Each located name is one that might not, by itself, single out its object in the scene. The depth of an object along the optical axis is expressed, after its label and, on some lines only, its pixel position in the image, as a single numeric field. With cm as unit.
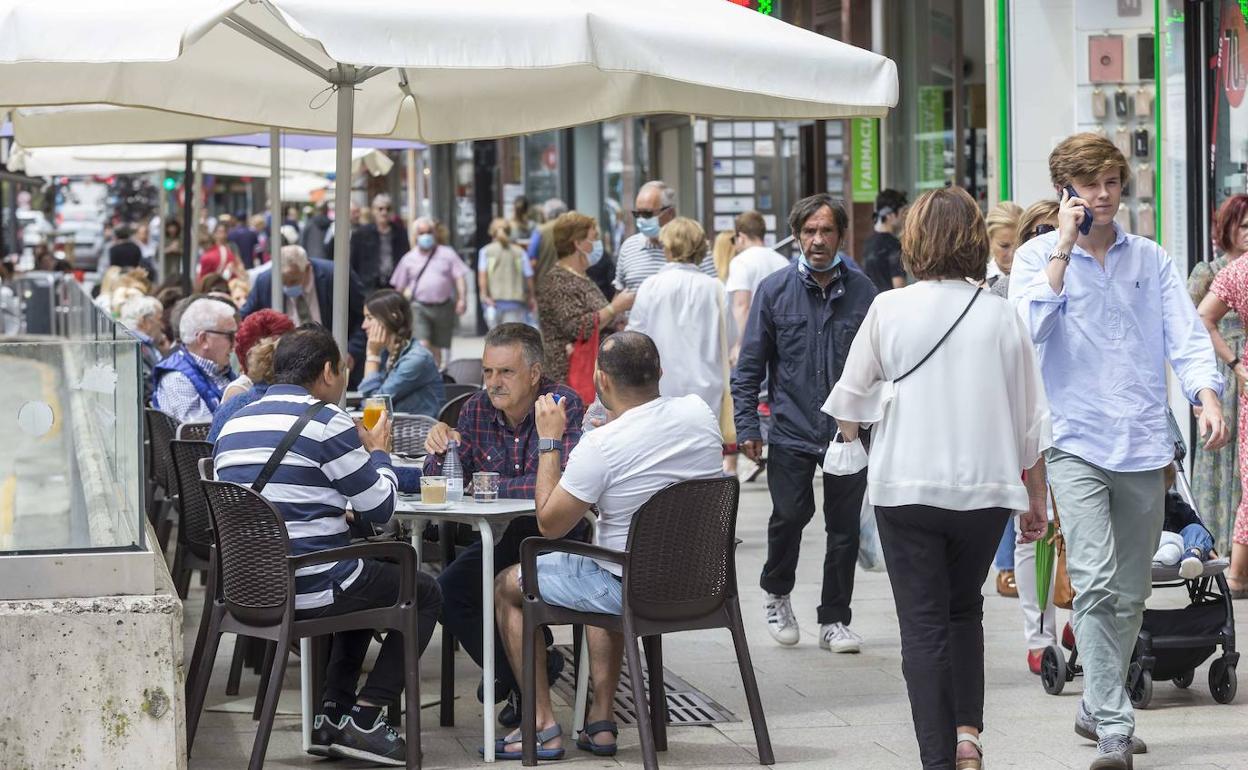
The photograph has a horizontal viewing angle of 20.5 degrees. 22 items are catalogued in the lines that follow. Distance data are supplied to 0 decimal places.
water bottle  1182
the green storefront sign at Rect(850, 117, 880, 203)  3048
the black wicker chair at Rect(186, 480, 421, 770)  1022
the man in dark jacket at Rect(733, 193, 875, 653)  1394
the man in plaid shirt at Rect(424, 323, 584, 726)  1187
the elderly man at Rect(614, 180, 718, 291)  2295
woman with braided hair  1622
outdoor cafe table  1095
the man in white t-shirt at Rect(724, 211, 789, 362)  2274
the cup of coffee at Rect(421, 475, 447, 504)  1135
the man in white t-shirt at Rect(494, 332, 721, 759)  1056
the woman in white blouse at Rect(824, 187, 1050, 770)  919
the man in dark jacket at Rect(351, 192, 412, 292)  3530
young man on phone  1037
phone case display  2089
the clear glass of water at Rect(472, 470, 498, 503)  1151
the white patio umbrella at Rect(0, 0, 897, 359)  999
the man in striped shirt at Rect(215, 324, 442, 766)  1055
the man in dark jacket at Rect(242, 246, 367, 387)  2159
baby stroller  1201
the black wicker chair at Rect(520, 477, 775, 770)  1040
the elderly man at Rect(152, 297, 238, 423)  1625
